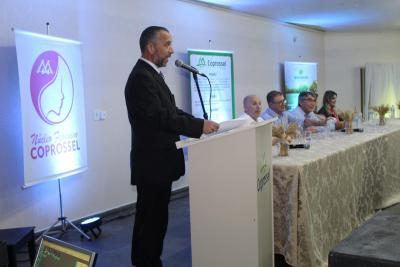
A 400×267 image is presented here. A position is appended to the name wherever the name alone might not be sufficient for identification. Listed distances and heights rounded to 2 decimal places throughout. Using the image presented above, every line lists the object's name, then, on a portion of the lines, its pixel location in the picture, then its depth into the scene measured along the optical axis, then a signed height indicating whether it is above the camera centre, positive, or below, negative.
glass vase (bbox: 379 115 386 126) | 4.53 -0.41
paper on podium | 1.93 -0.17
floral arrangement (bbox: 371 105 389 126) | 4.48 -0.32
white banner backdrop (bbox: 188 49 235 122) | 5.29 +0.03
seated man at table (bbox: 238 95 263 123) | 3.78 -0.18
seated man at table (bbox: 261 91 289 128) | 4.05 -0.20
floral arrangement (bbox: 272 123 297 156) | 2.70 -0.32
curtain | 9.09 -0.06
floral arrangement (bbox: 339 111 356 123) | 3.86 -0.30
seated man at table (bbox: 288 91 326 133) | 4.25 -0.31
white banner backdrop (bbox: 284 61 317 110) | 7.46 +0.07
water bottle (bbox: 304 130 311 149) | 2.95 -0.39
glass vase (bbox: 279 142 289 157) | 2.69 -0.40
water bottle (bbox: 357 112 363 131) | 4.11 -0.37
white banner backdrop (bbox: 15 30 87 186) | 3.16 -0.12
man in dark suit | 2.22 -0.29
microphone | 2.91 +0.13
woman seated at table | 5.13 -0.27
